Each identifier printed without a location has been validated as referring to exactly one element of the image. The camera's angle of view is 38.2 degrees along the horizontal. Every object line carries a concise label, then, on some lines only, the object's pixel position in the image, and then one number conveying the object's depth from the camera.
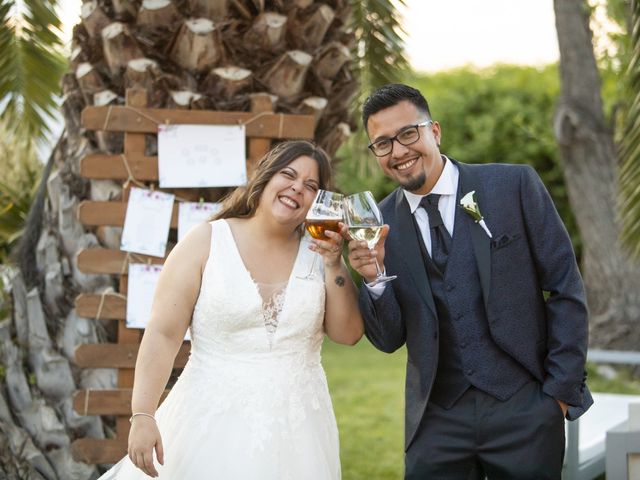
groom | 3.12
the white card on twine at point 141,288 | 4.34
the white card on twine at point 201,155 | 4.30
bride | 3.22
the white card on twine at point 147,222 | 4.34
